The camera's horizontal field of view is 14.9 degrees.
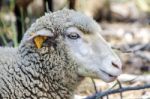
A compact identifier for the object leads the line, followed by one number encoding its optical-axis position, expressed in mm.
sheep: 4695
